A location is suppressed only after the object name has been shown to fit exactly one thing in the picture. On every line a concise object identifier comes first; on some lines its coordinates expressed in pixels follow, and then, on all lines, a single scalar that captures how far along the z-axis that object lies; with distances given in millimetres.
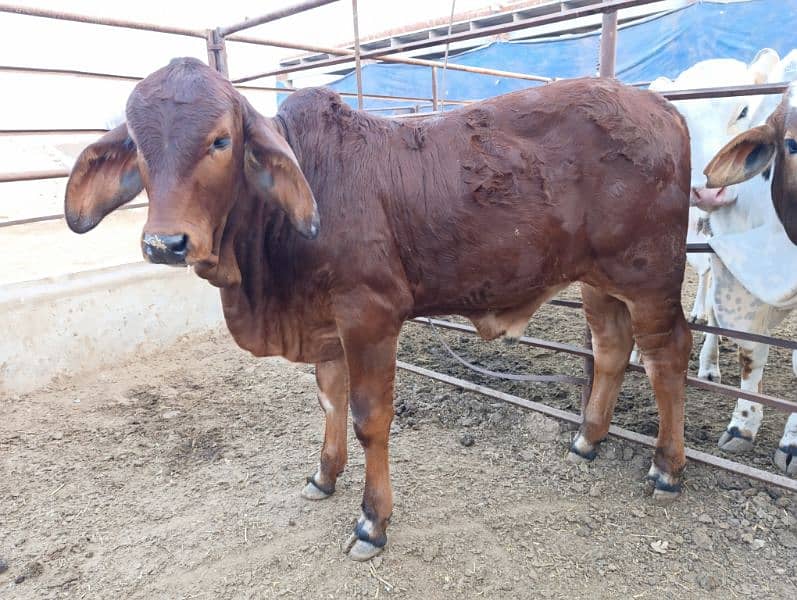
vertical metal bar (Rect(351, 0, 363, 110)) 3030
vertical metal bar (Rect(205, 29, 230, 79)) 3840
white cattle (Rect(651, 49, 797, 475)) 2711
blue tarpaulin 8086
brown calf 2152
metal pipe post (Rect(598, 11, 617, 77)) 2746
